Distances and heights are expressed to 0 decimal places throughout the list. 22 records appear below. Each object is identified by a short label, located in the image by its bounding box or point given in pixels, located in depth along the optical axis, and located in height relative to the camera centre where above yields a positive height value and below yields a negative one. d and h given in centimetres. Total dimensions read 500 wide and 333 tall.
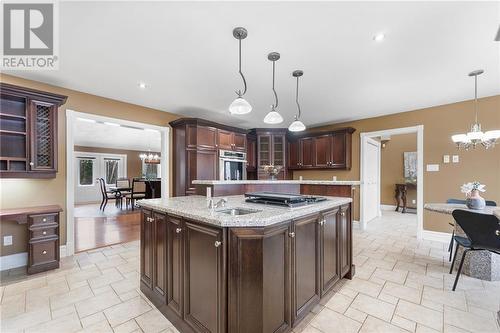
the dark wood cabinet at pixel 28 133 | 271 +43
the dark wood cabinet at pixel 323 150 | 505 +38
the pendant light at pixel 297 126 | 286 +54
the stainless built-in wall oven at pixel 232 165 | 466 +2
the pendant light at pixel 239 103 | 197 +61
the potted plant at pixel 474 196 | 260 -37
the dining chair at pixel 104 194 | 695 -88
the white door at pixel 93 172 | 876 -26
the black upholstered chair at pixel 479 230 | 202 -62
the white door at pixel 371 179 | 499 -33
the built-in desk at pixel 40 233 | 263 -83
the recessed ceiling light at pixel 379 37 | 202 +120
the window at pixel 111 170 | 946 -17
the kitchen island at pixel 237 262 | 137 -71
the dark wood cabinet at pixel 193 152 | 422 +28
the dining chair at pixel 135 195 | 707 -94
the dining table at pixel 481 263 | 248 -112
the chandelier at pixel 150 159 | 920 +29
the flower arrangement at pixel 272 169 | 414 -6
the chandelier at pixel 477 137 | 270 +37
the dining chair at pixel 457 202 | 295 -53
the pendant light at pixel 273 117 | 247 +58
